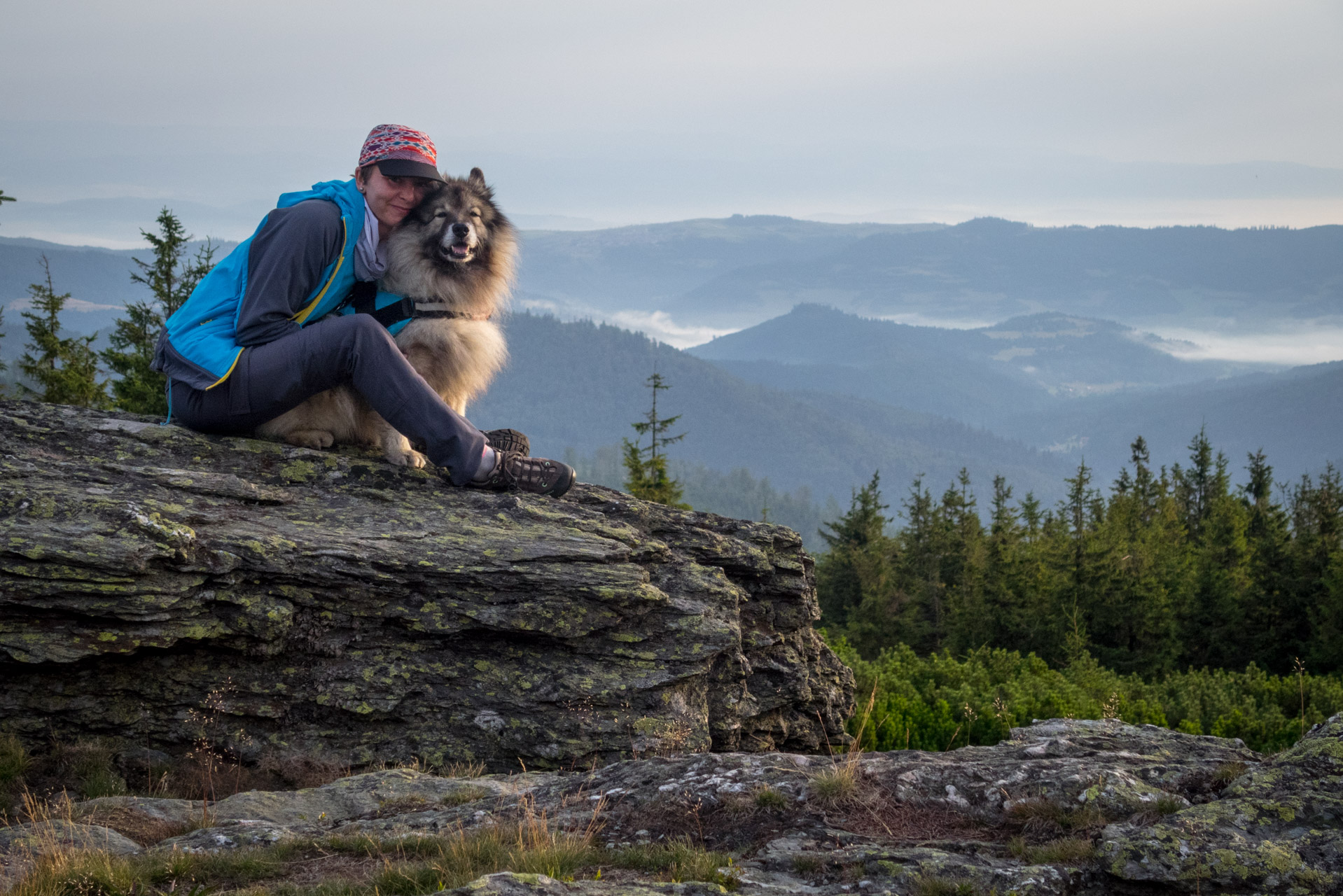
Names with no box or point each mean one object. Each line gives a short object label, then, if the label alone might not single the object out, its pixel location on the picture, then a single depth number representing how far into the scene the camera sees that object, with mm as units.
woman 7027
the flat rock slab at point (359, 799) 5238
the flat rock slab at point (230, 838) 4629
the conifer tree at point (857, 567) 40406
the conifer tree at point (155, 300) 29594
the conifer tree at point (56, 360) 28011
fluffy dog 7887
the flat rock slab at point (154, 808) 5168
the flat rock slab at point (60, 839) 4438
